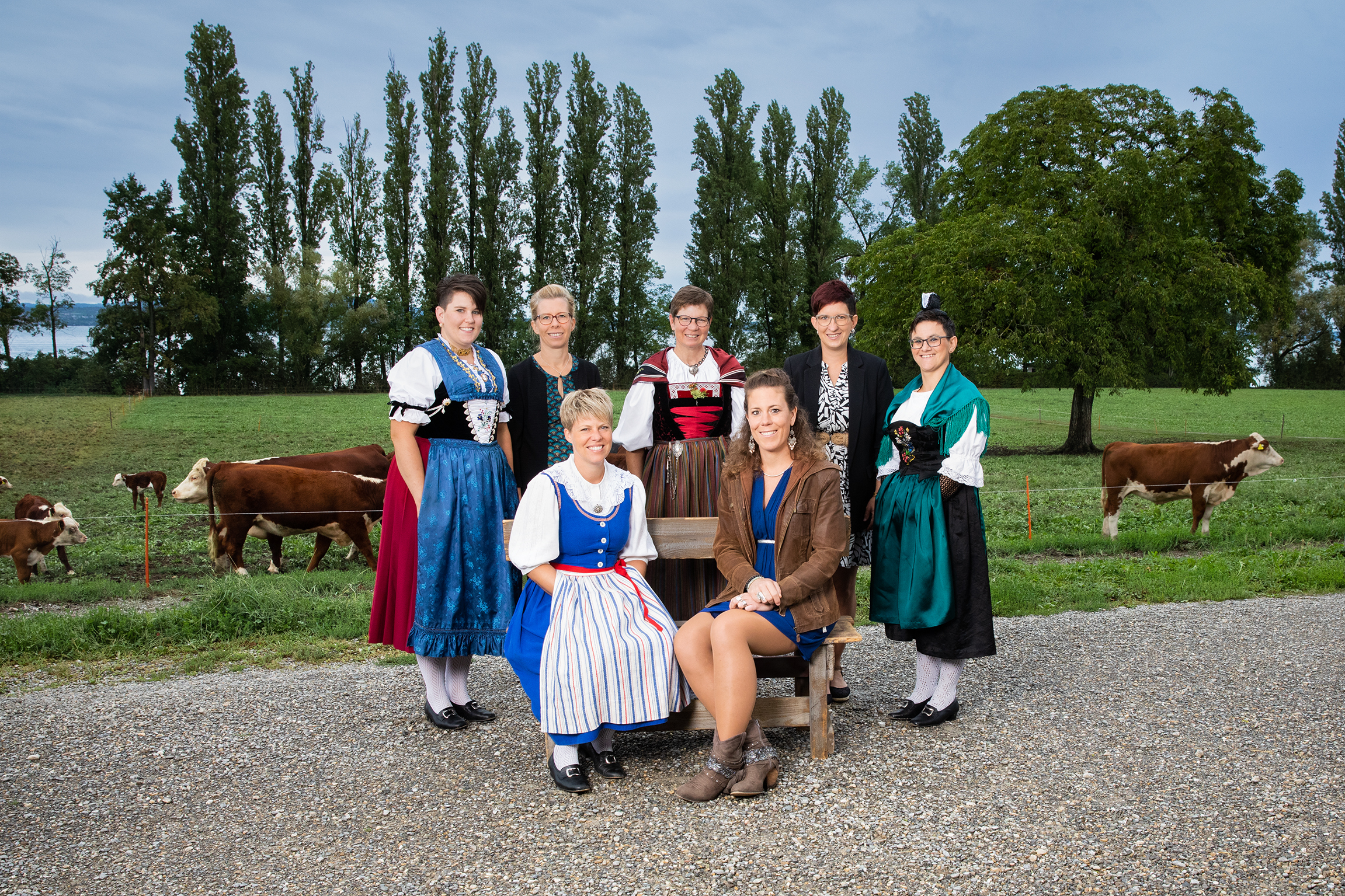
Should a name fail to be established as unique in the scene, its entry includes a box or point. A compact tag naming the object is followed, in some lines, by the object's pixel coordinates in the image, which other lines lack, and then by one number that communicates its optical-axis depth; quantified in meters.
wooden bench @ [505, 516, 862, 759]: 3.33
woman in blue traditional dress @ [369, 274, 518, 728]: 3.52
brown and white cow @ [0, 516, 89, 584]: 7.96
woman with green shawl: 3.49
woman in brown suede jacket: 2.98
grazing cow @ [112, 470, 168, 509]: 10.22
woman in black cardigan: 3.84
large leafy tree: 18.22
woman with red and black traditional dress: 3.71
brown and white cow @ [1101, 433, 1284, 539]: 9.95
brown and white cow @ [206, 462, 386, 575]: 8.66
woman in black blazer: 3.76
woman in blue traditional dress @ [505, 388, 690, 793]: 3.04
